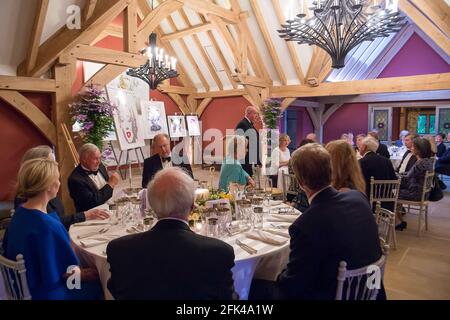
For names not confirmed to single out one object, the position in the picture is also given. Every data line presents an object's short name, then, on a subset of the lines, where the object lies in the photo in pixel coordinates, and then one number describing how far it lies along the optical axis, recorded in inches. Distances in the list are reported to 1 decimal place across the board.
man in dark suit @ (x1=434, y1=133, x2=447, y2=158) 290.3
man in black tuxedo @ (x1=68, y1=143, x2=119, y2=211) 117.9
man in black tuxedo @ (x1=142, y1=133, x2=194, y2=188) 150.9
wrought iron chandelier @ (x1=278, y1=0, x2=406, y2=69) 126.6
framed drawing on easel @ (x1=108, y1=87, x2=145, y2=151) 305.1
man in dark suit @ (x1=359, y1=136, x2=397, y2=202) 160.6
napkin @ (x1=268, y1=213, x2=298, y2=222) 100.5
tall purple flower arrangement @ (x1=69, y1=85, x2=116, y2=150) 197.8
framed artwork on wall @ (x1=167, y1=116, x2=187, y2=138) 384.8
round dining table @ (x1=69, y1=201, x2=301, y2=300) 74.7
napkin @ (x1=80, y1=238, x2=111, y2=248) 79.9
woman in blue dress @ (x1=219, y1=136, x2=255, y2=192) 142.9
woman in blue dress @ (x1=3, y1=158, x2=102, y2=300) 66.1
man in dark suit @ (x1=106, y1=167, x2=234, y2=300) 50.7
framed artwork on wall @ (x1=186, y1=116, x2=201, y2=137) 407.8
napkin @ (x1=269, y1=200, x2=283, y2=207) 117.8
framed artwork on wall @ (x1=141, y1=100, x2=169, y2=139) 354.9
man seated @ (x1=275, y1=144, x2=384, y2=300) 60.8
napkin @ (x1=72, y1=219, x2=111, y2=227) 97.8
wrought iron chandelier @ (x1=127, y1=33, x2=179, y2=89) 243.4
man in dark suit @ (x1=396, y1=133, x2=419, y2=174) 200.6
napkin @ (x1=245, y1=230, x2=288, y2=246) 81.4
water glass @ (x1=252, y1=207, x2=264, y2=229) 90.7
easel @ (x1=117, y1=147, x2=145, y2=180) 339.2
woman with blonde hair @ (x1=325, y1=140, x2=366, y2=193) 89.9
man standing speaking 222.6
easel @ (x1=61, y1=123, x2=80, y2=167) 197.3
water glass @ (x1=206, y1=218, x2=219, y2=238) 84.6
